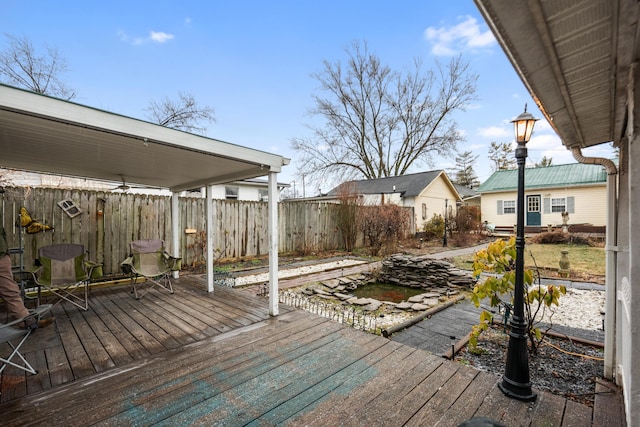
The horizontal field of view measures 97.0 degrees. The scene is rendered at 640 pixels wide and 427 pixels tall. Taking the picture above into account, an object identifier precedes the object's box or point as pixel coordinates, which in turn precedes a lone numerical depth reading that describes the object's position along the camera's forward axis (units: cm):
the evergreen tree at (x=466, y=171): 3666
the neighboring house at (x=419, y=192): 1719
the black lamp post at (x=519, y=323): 213
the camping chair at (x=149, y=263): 466
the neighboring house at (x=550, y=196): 1570
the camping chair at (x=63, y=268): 396
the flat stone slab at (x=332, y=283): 588
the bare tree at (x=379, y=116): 2070
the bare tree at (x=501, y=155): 3253
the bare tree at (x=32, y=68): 971
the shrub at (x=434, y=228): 1504
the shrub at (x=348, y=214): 1081
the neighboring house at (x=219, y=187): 1073
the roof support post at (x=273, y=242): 375
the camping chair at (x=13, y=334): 214
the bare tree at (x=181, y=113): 1326
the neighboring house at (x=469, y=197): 2402
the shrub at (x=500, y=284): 273
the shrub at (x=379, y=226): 1059
